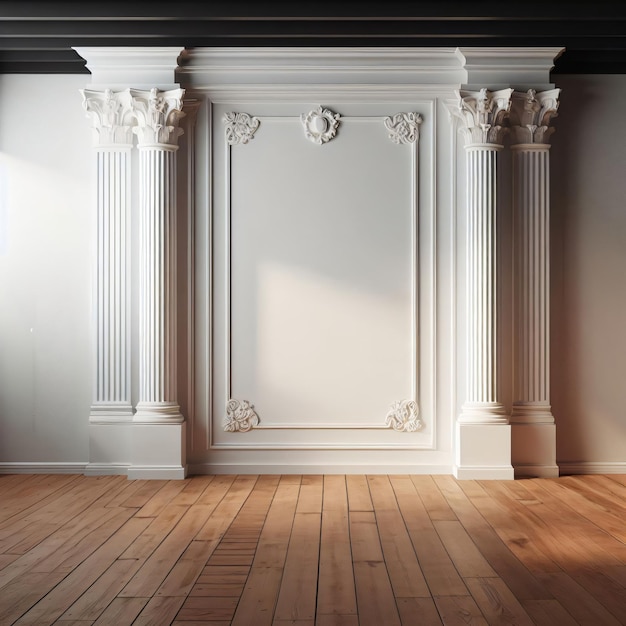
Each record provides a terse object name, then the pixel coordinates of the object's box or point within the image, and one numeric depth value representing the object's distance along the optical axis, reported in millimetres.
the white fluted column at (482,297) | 6266
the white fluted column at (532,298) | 6410
